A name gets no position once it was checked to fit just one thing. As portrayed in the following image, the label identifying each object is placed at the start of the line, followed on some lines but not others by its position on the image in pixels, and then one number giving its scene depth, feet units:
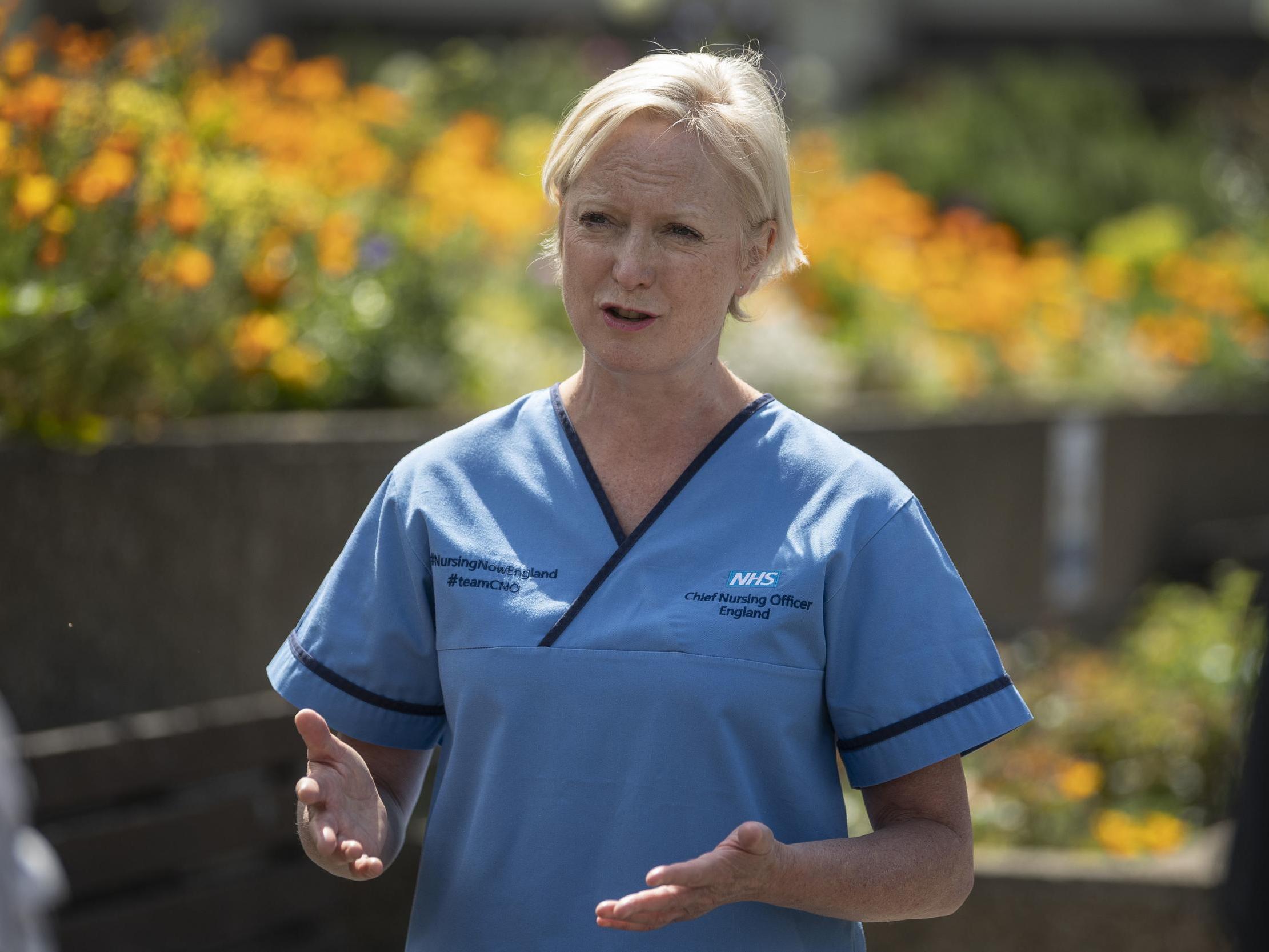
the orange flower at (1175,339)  57.67
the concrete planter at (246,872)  23.47
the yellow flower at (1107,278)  60.23
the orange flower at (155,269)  26.40
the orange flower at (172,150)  27.96
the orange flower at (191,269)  25.80
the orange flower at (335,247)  32.40
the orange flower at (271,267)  30.01
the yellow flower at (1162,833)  28.78
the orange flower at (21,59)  24.39
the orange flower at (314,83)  45.01
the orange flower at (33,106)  24.81
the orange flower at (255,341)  29.07
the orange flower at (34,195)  23.75
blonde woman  11.78
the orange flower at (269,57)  35.99
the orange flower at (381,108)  46.09
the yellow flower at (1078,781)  30.12
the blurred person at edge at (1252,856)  10.59
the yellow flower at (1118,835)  28.71
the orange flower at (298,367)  30.09
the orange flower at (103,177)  24.77
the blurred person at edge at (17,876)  11.12
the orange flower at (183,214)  26.18
